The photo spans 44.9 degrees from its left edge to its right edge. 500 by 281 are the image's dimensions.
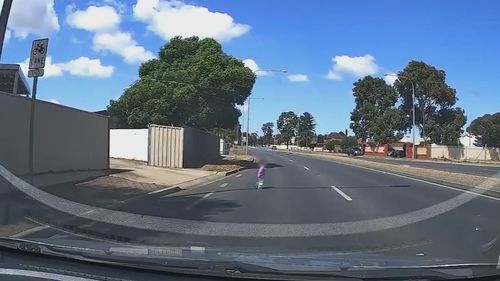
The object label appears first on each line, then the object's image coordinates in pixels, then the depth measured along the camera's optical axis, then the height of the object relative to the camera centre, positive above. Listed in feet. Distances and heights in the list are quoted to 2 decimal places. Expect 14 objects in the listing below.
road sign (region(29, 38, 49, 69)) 36.42 +5.23
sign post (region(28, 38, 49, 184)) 36.45 +4.99
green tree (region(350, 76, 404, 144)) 295.75 +18.64
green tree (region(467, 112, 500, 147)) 289.94 +9.53
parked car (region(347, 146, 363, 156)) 310.04 -1.62
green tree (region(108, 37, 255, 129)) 124.36 +11.73
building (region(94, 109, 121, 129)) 159.80 +5.00
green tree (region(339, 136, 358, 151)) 398.85 +3.92
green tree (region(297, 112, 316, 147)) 626.15 +16.22
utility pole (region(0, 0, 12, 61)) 32.99 +6.64
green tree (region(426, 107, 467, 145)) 273.33 +11.26
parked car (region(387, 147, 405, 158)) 284.98 -1.87
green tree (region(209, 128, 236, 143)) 389.80 +6.99
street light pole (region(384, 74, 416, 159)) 252.79 -0.62
